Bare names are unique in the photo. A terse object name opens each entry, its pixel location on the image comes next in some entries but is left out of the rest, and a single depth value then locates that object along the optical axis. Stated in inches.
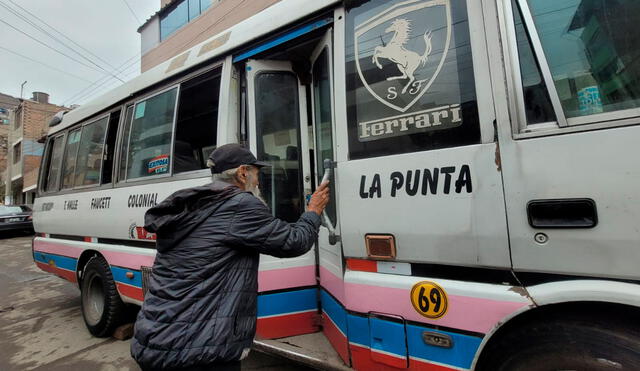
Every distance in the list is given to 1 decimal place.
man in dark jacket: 56.1
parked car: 565.6
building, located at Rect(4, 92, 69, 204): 1049.5
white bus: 51.4
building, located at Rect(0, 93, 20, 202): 1275.5
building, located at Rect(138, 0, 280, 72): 542.9
